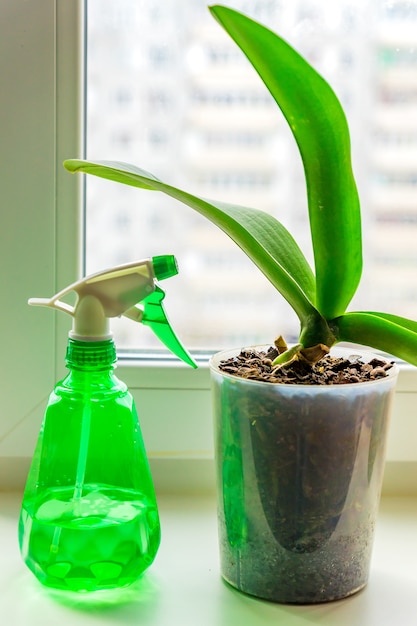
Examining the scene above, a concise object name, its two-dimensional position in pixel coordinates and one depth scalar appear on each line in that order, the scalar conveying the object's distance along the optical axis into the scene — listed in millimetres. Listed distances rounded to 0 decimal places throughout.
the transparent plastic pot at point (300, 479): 506
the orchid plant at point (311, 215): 497
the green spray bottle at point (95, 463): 529
